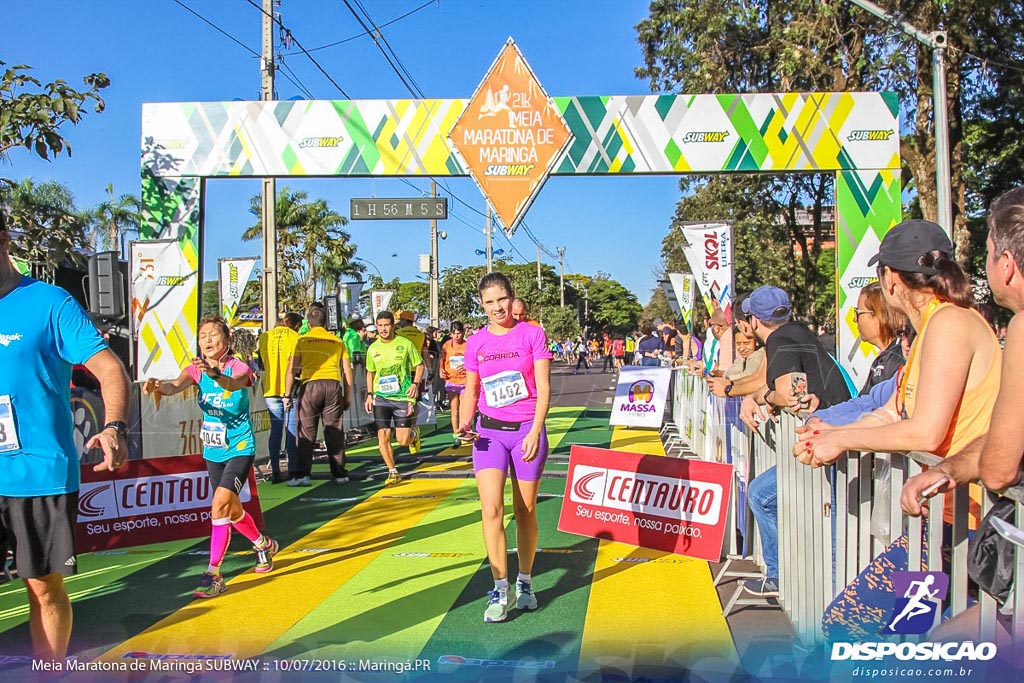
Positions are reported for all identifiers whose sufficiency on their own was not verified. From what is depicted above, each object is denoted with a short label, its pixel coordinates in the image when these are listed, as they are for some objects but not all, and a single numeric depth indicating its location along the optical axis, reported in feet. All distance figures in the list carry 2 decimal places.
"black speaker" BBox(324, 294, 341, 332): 66.90
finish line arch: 33.32
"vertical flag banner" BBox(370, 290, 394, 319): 87.15
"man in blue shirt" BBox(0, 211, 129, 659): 11.43
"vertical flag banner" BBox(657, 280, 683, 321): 68.23
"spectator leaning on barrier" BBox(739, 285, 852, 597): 16.75
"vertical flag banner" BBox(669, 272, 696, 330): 60.08
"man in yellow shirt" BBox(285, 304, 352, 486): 33.55
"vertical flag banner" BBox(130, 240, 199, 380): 34.09
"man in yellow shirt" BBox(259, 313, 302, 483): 33.76
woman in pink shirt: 16.85
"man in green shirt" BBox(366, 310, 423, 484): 33.83
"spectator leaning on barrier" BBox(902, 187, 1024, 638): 8.10
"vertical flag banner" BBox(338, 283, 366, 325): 78.54
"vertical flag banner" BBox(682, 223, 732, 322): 37.22
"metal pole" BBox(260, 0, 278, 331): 53.42
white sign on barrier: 47.65
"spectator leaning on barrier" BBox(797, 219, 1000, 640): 9.90
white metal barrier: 9.58
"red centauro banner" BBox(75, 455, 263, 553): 20.90
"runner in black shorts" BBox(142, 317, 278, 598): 19.16
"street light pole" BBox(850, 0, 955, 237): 36.09
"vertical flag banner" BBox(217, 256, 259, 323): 58.29
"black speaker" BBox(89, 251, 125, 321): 27.84
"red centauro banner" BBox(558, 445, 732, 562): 18.99
